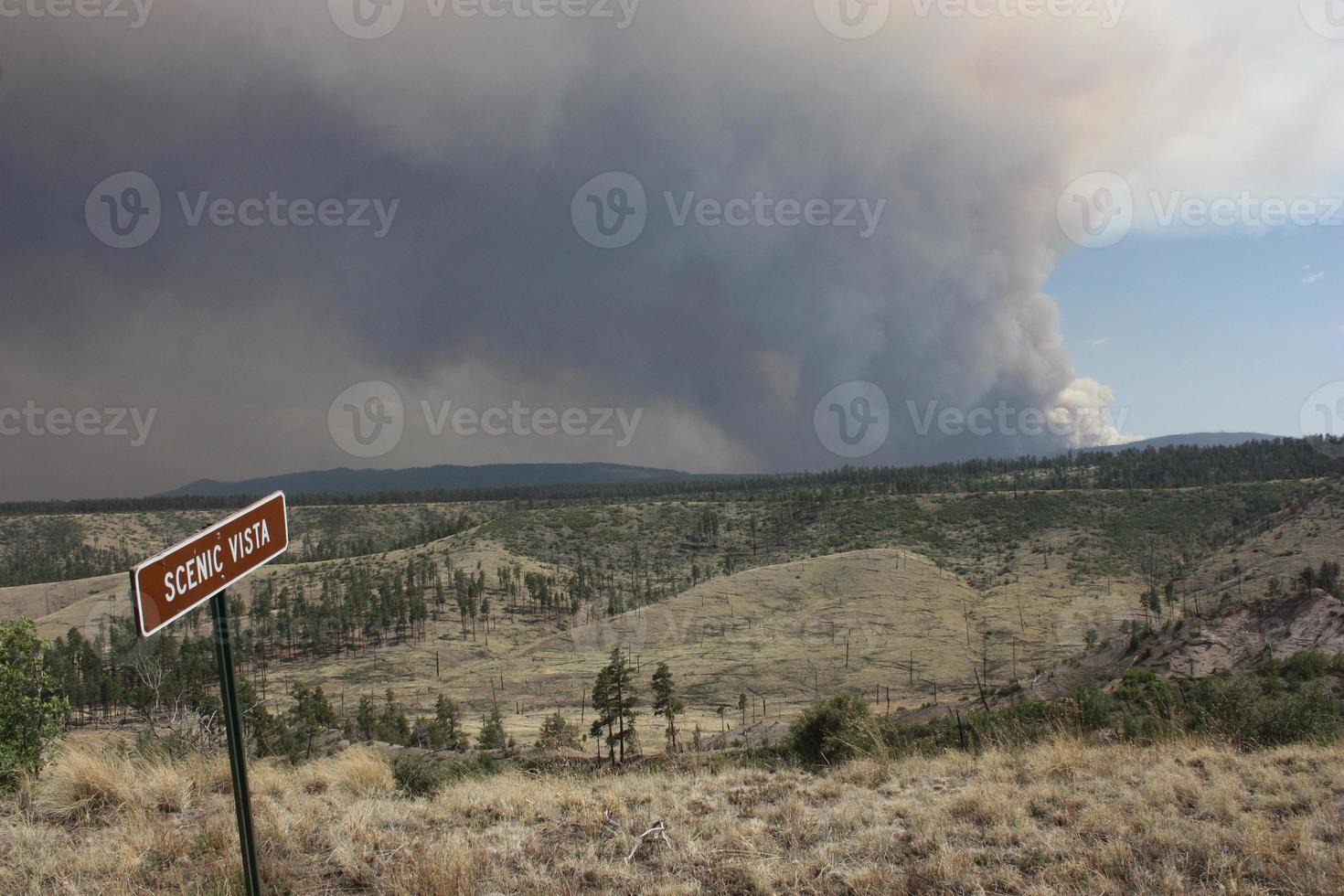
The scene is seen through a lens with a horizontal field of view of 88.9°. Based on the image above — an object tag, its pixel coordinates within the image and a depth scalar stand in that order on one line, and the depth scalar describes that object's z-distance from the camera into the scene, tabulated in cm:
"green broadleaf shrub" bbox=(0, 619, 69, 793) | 979
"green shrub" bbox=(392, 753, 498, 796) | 972
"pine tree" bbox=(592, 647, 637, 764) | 4447
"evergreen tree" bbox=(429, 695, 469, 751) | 4706
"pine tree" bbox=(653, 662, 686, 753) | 4688
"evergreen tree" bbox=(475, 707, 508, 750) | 4218
